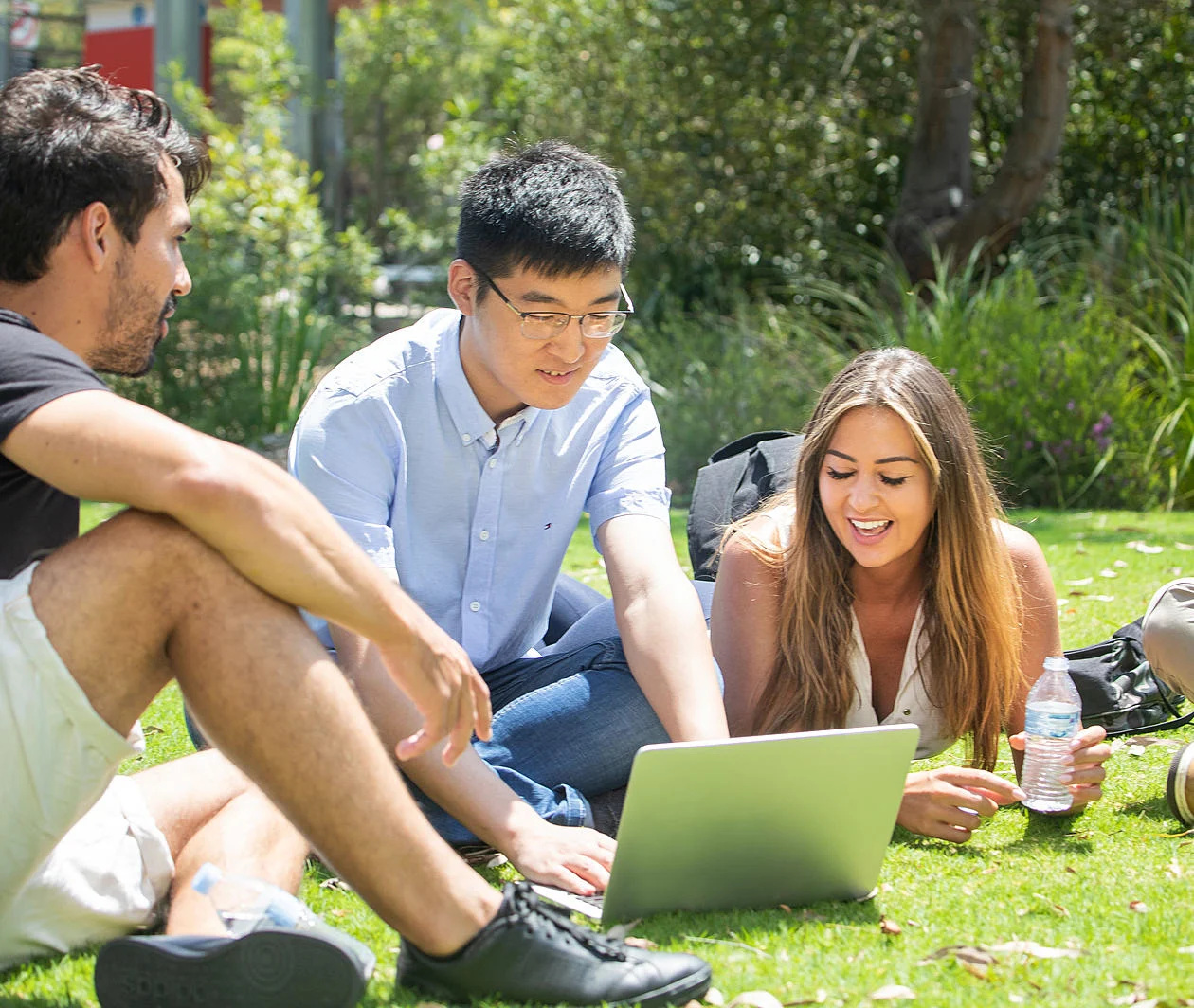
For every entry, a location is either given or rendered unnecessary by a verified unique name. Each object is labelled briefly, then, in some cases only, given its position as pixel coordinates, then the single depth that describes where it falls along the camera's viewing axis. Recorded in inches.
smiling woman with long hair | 134.0
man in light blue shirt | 123.0
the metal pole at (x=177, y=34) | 492.7
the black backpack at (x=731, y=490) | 163.5
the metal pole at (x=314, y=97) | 525.3
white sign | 708.0
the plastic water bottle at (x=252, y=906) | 88.7
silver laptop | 98.4
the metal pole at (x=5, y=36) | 669.3
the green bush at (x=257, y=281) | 367.6
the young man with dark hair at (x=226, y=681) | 82.3
